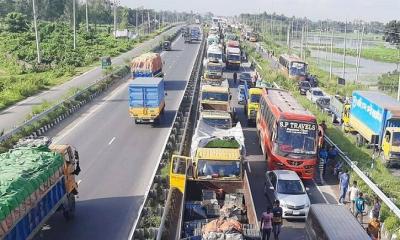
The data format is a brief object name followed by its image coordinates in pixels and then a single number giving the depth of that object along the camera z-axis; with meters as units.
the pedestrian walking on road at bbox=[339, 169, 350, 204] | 17.61
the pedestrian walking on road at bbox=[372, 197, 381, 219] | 15.39
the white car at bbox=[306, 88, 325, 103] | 39.28
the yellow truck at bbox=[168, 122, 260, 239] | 12.84
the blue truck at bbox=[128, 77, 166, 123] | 27.19
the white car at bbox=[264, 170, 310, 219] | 16.02
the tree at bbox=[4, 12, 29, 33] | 85.75
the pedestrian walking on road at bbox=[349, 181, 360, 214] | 16.82
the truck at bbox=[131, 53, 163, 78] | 36.91
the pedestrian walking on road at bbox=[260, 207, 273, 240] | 13.95
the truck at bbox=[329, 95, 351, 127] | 30.42
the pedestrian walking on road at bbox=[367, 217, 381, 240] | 13.73
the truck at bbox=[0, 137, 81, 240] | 10.54
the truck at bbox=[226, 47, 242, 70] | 56.22
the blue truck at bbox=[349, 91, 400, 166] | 22.41
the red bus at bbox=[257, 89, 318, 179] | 19.20
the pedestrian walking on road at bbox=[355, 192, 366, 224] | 16.06
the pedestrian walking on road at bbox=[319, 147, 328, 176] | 20.56
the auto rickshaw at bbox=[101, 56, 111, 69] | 47.56
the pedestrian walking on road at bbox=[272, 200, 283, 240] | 14.42
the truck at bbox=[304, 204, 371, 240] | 11.51
